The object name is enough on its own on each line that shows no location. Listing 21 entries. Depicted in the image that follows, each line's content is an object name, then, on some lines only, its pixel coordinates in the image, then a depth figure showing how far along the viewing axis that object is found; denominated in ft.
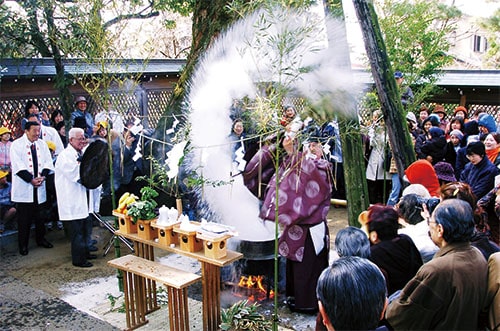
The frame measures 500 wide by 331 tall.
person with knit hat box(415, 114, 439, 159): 25.72
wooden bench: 14.37
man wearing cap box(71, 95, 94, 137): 31.73
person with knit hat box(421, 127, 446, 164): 25.13
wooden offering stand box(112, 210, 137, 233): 16.62
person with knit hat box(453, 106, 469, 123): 31.72
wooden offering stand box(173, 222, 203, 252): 14.65
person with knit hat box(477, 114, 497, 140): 25.46
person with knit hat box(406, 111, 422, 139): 27.04
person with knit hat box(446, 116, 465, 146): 27.71
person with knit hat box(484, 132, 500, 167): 21.65
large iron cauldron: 18.12
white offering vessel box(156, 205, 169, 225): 15.43
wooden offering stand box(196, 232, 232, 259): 13.99
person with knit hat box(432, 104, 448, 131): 31.71
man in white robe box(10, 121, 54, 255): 22.97
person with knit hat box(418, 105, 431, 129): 31.98
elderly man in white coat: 21.50
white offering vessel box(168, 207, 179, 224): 15.42
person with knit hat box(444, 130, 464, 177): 25.72
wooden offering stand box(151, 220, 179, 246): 15.29
